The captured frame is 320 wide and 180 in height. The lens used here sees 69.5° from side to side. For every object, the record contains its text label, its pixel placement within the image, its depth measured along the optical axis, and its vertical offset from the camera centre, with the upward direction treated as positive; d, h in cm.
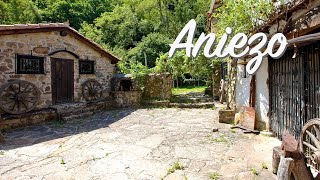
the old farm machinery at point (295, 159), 291 -91
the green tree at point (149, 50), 2186 +382
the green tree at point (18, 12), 2002 +735
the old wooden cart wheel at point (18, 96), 765 -22
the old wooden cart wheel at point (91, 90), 1086 -2
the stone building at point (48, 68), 786 +91
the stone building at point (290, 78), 410 +25
